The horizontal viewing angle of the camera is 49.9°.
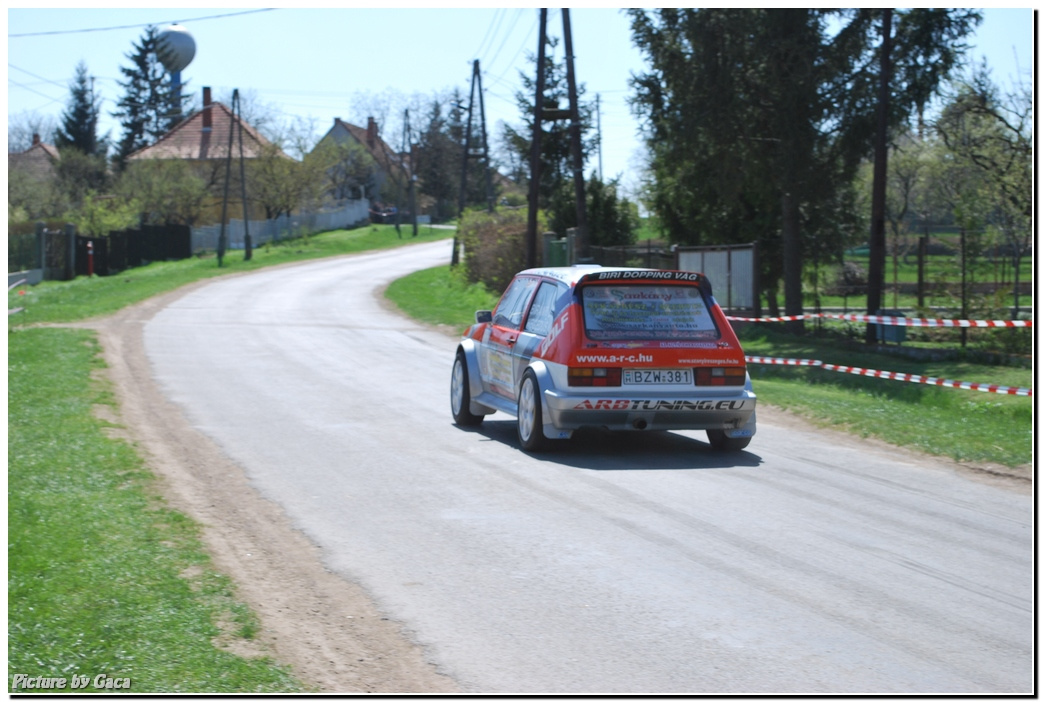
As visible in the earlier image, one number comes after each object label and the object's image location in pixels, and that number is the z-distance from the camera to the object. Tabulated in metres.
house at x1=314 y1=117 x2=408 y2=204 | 99.31
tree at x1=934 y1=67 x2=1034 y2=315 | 24.55
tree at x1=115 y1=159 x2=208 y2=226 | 62.91
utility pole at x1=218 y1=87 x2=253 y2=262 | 51.37
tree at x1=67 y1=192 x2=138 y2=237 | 55.69
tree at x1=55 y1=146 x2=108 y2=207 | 71.56
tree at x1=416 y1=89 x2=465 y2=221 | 101.12
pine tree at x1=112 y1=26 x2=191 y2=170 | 89.50
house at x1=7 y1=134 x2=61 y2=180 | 76.12
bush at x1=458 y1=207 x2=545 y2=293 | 34.94
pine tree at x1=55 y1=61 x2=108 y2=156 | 81.88
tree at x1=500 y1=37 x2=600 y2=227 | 44.34
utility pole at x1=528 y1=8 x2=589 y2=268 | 26.30
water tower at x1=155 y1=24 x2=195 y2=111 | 68.25
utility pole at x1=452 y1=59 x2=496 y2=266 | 48.72
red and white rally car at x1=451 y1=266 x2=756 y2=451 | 9.66
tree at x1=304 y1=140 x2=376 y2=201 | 75.00
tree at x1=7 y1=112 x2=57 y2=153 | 99.44
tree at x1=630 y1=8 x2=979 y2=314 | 24.69
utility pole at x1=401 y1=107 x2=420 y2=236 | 77.38
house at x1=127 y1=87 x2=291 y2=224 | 72.62
